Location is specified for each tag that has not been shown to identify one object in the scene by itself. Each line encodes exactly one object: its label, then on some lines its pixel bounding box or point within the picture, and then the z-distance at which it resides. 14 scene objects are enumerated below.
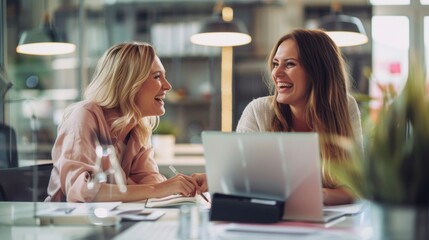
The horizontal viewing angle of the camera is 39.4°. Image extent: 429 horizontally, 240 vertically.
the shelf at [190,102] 7.09
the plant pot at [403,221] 1.14
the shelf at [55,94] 6.89
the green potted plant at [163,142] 6.18
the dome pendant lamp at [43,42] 4.82
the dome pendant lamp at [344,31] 4.69
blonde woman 2.12
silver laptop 1.42
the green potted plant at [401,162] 1.10
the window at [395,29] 6.50
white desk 1.37
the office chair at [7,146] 2.66
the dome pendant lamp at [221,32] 4.57
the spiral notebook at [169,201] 1.88
